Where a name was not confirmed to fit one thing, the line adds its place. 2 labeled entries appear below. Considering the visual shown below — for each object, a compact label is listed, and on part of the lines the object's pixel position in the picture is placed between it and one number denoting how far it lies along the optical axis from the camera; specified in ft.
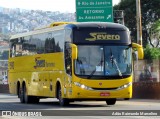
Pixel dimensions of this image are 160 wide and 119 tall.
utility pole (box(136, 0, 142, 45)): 133.80
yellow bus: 84.99
